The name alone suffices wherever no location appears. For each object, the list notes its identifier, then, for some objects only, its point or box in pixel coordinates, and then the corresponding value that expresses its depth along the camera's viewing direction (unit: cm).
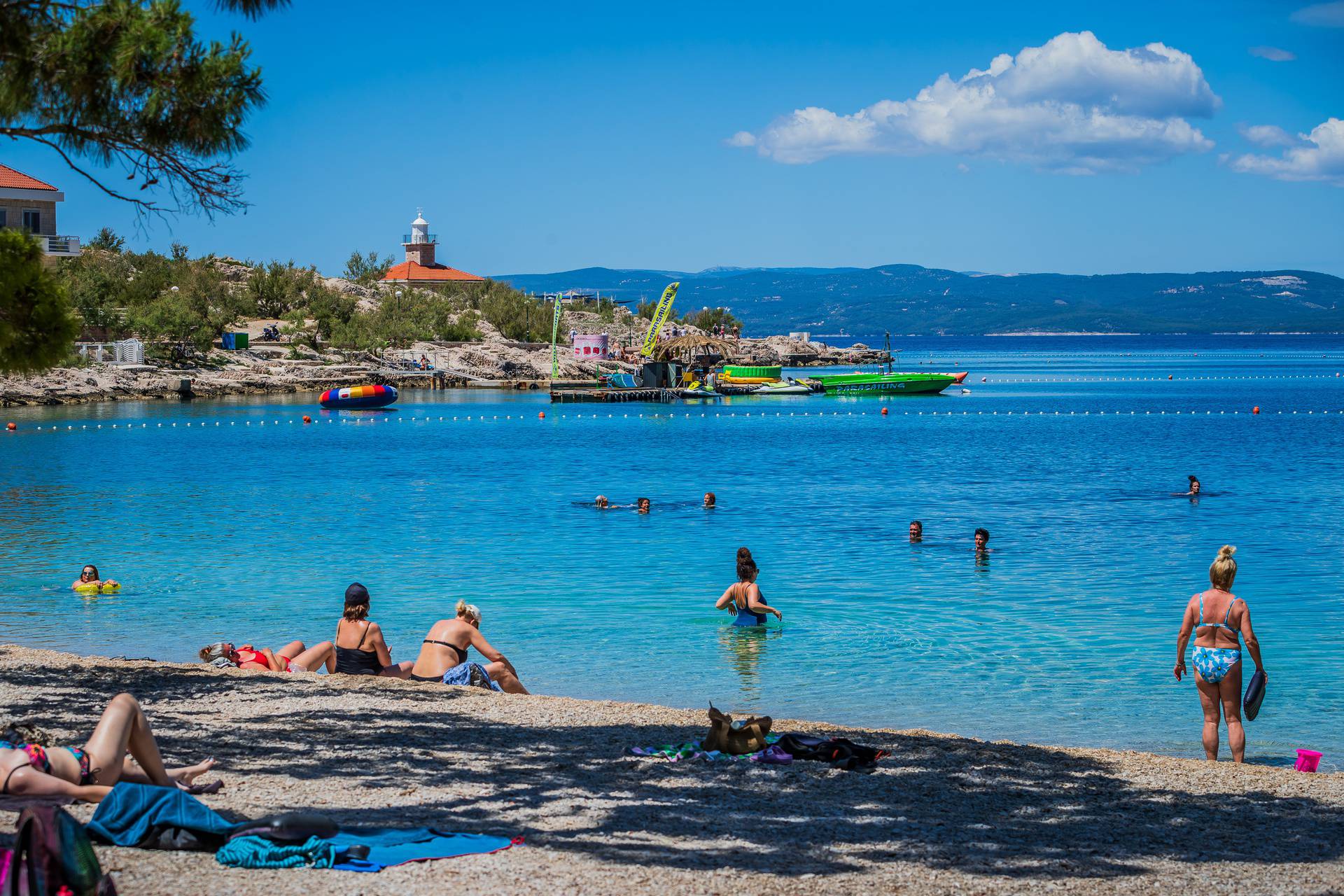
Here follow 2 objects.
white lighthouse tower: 14675
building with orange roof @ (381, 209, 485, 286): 14175
